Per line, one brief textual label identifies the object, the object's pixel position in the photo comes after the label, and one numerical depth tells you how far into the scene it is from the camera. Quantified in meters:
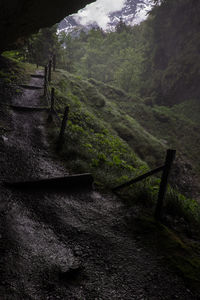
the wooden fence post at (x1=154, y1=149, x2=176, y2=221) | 4.61
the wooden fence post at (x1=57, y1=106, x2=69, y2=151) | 8.34
